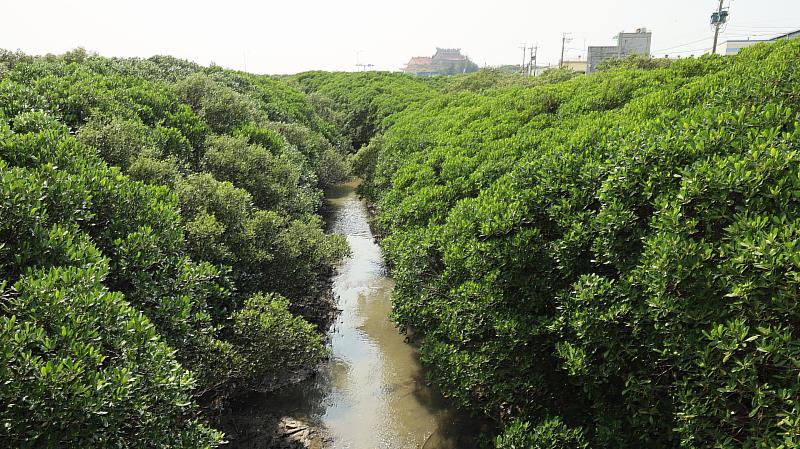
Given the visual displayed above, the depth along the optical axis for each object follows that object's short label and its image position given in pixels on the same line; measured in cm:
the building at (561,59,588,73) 9474
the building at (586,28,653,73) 7550
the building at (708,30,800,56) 7781
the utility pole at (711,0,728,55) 4702
